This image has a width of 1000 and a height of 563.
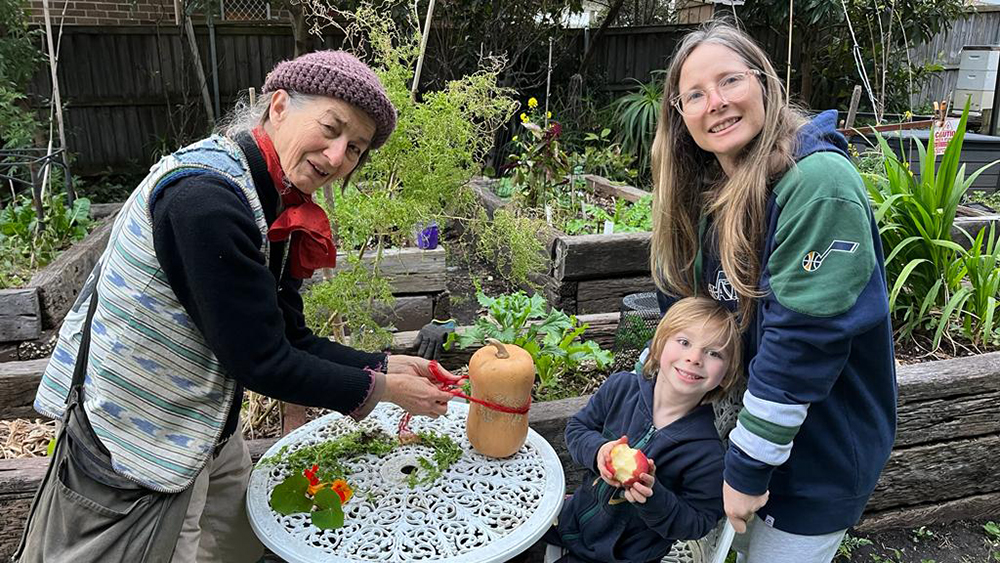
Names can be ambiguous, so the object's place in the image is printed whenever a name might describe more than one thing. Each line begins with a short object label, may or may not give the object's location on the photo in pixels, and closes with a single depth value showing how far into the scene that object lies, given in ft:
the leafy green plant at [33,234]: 12.13
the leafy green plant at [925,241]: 9.17
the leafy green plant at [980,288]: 9.02
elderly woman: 3.93
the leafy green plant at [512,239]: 7.50
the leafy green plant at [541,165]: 15.42
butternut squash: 5.58
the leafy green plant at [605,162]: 21.16
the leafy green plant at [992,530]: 8.20
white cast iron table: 4.73
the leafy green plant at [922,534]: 8.16
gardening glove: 7.97
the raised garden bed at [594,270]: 12.71
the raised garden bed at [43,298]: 10.43
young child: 4.90
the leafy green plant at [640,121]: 23.09
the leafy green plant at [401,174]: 6.72
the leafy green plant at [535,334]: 7.95
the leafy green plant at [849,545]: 7.83
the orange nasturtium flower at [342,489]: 5.20
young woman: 4.00
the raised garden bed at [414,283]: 11.21
